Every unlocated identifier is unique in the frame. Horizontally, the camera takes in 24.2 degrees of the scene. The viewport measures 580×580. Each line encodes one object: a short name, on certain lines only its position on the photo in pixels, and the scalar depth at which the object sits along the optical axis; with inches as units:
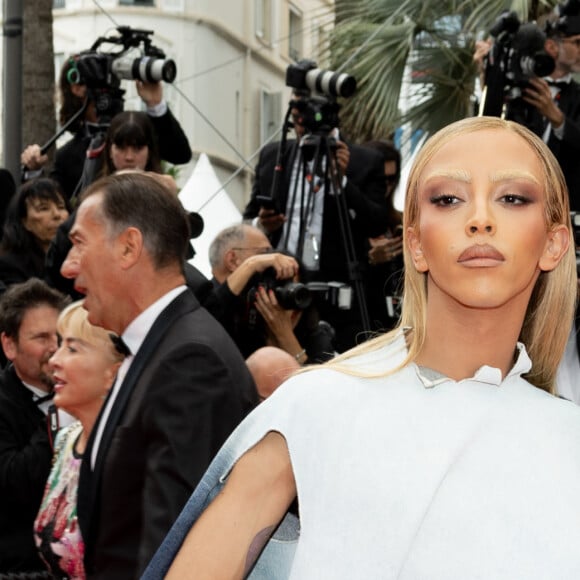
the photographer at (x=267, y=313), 202.2
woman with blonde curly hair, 144.1
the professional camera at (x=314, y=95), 225.6
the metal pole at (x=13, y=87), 286.0
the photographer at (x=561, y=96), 207.3
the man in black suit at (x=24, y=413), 168.4
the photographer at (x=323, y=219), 224.7
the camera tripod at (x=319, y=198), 222.2
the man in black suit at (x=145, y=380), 120.2
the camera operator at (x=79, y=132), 231.0
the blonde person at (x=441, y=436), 75.5
